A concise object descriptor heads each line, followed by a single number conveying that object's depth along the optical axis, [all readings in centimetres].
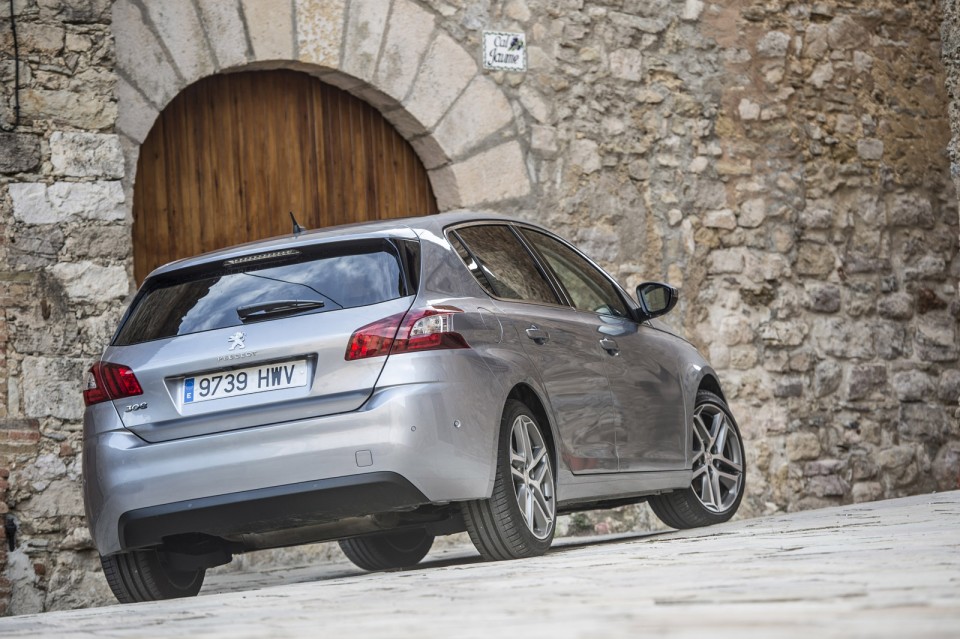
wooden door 1634
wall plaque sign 1803
